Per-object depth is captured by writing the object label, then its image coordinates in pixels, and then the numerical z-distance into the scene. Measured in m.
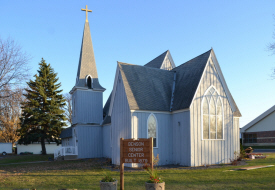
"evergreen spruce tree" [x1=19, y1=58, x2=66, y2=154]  35.53
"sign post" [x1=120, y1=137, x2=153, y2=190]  9.99
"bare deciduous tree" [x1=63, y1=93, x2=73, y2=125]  52.99
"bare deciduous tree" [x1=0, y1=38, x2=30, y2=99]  18.08
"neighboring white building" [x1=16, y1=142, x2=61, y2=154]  47.39
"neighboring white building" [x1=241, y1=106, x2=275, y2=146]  38.03
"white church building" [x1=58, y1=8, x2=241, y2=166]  17.33
